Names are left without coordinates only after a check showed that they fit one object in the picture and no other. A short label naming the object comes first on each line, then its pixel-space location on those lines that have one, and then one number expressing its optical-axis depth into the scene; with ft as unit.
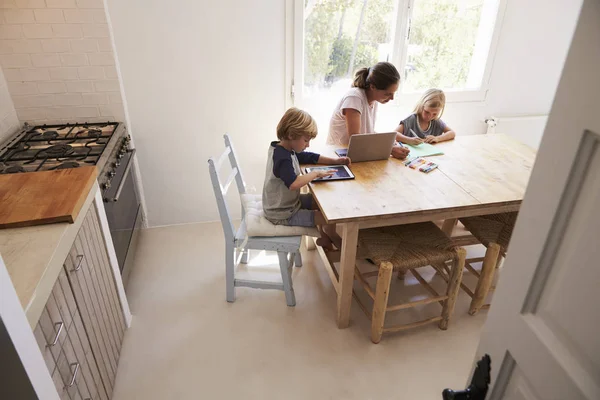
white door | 2.31
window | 9.59
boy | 7.08
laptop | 7.91
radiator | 11.49
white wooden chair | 7.24
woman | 8.03
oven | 7.24
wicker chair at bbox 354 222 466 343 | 6.99
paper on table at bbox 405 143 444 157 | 8.63
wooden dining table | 6.63
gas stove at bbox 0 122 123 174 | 7.04
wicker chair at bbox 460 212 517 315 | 7.53
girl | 8.95
